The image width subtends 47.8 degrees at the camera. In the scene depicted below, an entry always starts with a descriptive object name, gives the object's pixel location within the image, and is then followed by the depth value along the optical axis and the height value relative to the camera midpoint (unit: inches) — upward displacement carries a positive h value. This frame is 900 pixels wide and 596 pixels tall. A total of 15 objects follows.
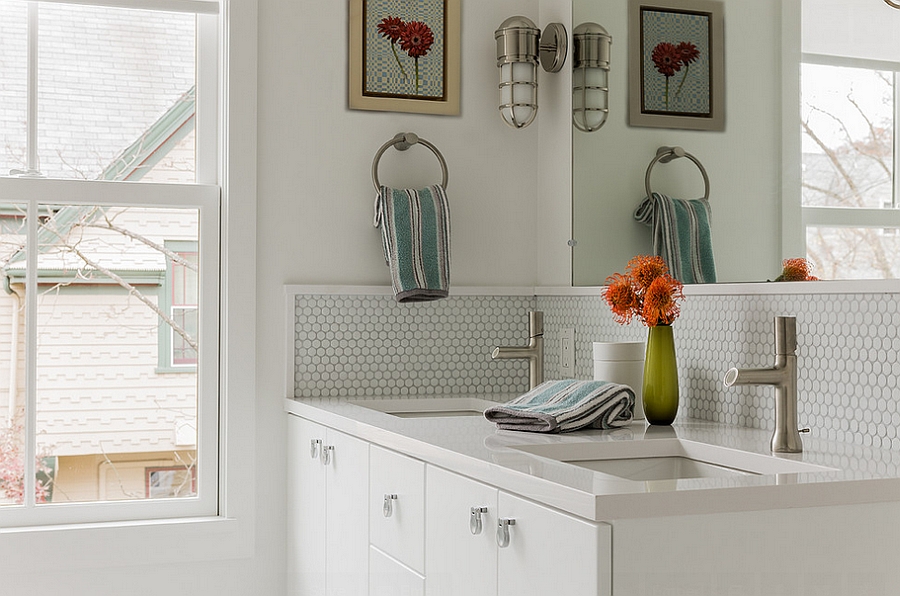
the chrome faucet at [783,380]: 60.3 -4.2
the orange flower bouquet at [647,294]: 75.0 +1.2
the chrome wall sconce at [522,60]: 101.7 +25.2
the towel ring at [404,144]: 101.7 +16.8
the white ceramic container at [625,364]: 80.7 -4.3
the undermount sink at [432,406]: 99.4 -9.7
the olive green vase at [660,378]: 74.5 -5.0
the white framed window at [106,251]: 95.9 +5.6
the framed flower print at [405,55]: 102.8 +26.0
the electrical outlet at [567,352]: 100.0 -4.2
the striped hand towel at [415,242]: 98.5 +6.6
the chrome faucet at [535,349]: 96.3 -3.7
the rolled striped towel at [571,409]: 70.0 -7.0
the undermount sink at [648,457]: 63.4 -9.5
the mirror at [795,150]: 61.9 +11.2
